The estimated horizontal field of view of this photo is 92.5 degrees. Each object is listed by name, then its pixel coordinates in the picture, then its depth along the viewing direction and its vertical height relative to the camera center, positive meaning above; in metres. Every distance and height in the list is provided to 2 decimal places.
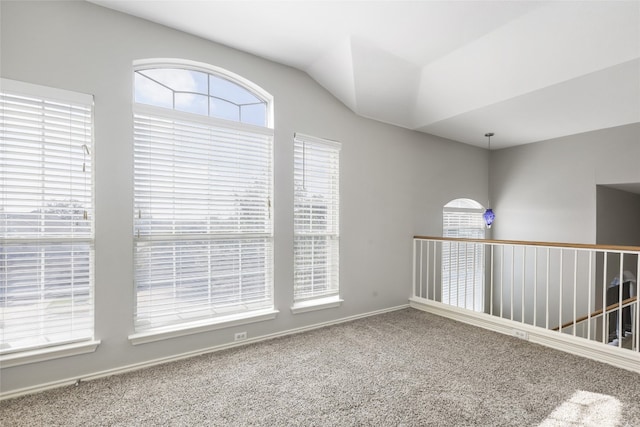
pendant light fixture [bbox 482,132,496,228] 4.67 -0.04
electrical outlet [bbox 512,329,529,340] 3.05 -1.22
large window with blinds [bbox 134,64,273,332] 2.59 +0.14
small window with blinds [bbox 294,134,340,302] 3.40 -0.06
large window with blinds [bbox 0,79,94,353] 2.09 -0.05
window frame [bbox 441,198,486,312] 4.79 -0.58
